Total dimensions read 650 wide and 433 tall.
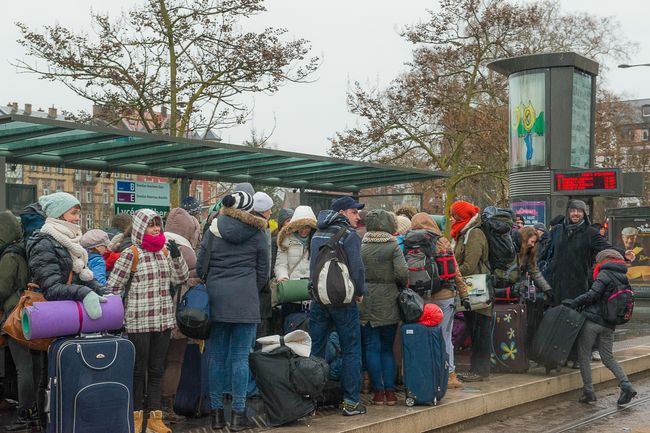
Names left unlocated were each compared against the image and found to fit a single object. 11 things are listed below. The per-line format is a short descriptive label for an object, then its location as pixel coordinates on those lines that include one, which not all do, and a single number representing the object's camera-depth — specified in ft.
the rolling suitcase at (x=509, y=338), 32.04
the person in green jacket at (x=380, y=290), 25.66
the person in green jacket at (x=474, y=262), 30.53
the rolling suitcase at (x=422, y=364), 25.86
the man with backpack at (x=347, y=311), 24.11
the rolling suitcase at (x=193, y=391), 24.79
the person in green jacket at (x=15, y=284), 21.53
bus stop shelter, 36.01
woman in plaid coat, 21.58
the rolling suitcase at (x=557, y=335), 31.42
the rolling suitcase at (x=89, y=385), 19.42
